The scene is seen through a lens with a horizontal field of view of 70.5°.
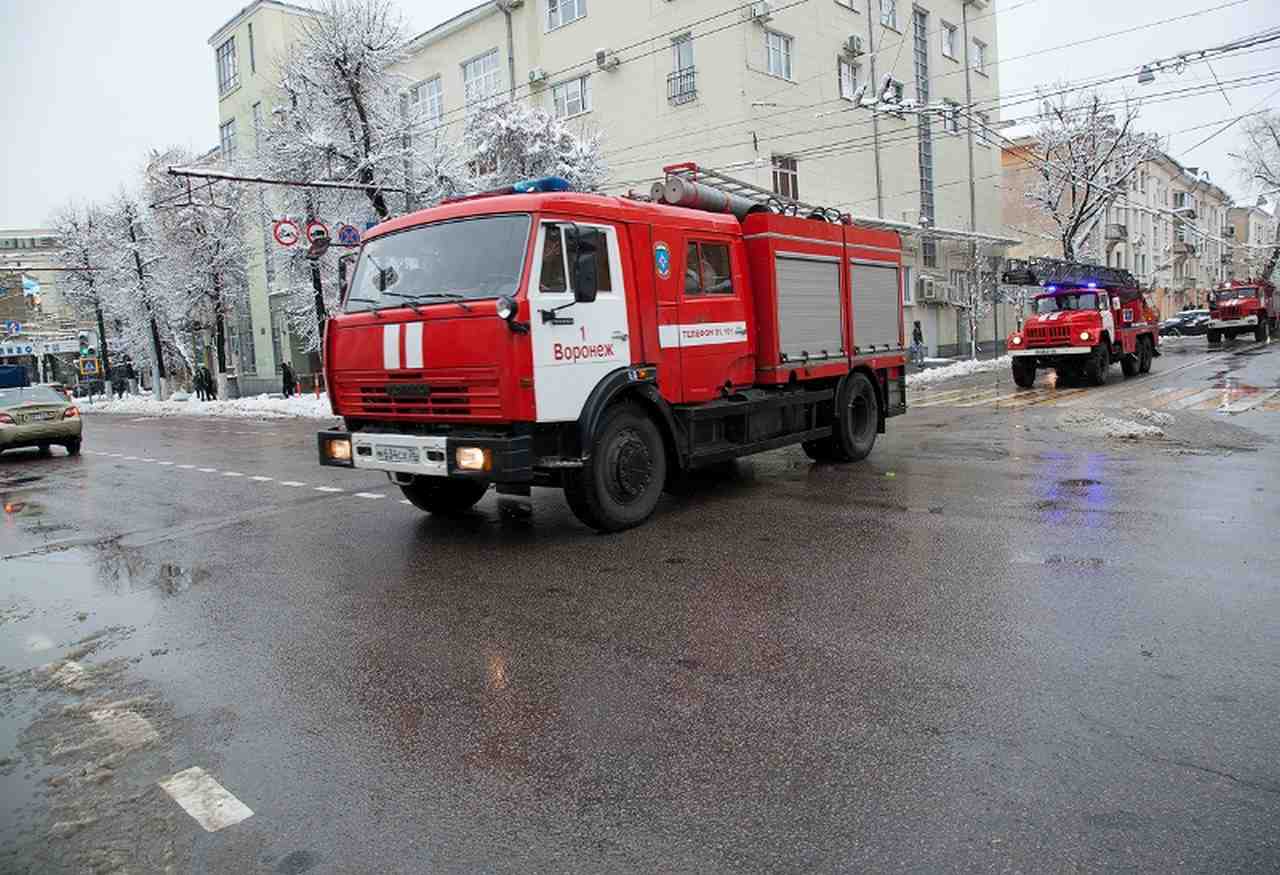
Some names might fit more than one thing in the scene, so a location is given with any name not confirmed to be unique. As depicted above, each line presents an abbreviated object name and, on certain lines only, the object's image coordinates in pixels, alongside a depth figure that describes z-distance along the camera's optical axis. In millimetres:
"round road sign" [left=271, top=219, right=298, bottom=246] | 23172
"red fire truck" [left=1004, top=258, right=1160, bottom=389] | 20656
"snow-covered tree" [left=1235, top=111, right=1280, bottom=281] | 51844
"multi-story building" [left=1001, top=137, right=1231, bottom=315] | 54125
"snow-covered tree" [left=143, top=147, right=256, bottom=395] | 37031
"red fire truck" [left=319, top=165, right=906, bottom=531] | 6855
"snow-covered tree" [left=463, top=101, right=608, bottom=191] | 24359
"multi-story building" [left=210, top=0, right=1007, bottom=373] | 29359
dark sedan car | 51719
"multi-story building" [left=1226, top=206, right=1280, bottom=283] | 91750
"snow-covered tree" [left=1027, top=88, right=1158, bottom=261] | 40141
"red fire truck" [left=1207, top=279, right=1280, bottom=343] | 35438
